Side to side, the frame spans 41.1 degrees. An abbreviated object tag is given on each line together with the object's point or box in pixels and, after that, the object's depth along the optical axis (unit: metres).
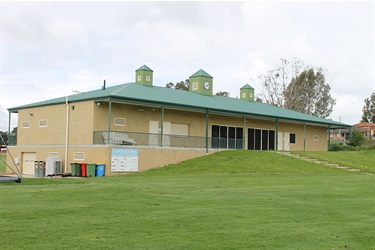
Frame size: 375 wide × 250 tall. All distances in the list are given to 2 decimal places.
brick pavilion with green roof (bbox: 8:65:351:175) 29.16
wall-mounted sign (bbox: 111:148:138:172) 27.77
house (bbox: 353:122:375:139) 91.47
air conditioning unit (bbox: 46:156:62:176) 29.92
